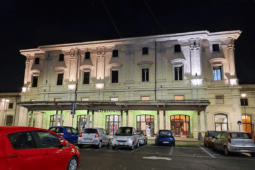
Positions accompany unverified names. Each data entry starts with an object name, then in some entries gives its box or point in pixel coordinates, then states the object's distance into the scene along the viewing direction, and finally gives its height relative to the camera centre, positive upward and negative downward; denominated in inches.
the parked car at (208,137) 670.0 -64.6
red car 170.6 -32.3
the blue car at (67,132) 674.2 -54.4
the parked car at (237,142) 469.3 -55.7
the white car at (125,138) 552.4 -57.3
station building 1017.5 +183.8
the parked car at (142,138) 682.8 -69.1
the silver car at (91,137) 585.3 -58.5
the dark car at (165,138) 691.4 -70.4
